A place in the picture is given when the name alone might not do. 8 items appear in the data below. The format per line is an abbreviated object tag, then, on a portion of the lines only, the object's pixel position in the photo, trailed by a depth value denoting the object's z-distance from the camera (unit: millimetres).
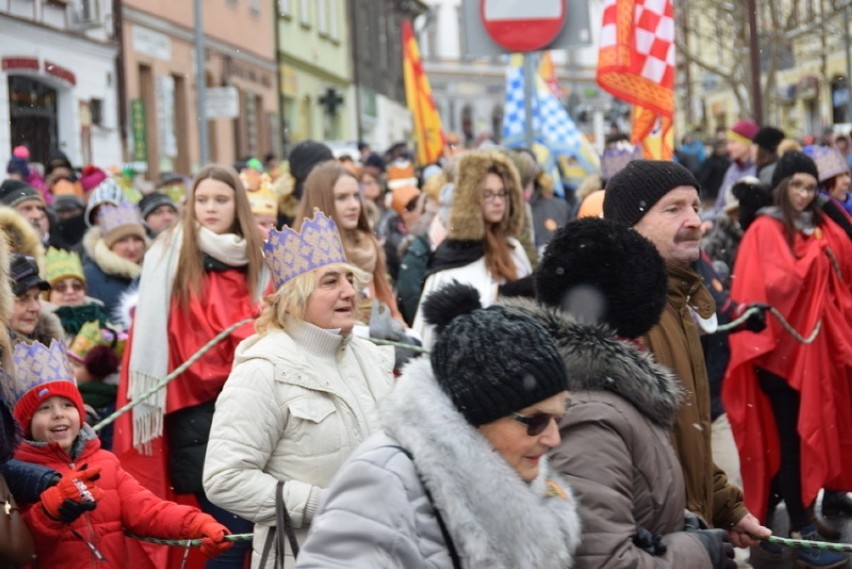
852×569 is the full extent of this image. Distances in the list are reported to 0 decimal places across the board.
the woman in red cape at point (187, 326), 10310
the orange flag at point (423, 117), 32415
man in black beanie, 6779
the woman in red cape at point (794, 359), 12443
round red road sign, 15153
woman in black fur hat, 5305
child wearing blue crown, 7415
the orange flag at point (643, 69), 15476
